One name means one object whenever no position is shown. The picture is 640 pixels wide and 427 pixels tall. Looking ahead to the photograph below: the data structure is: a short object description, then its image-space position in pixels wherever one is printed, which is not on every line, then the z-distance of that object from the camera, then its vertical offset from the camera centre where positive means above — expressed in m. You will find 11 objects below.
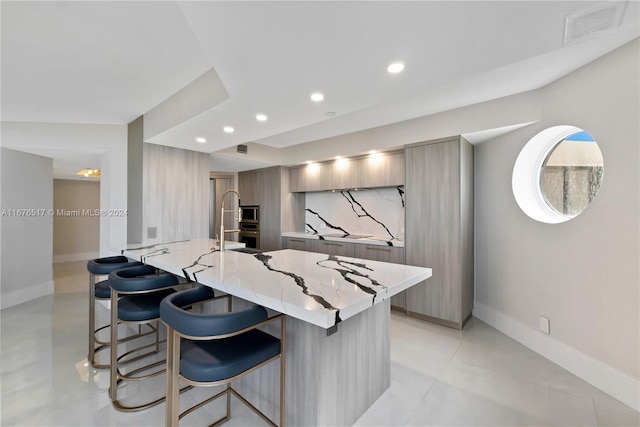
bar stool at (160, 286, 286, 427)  1.23 -0.70
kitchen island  1.30 -0.66
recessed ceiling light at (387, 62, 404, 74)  1.64 +0.91
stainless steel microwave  5.31 +0.00
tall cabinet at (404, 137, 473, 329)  3.07 -0.14
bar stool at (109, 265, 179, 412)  1.80 -0.66
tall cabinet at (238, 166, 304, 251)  4.92 +0.20
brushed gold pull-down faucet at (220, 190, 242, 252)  2.56 -0.22
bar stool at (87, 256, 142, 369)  2.33 -0.67
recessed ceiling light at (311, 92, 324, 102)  2.09 +0.92
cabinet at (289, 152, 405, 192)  3.76 +0.64
